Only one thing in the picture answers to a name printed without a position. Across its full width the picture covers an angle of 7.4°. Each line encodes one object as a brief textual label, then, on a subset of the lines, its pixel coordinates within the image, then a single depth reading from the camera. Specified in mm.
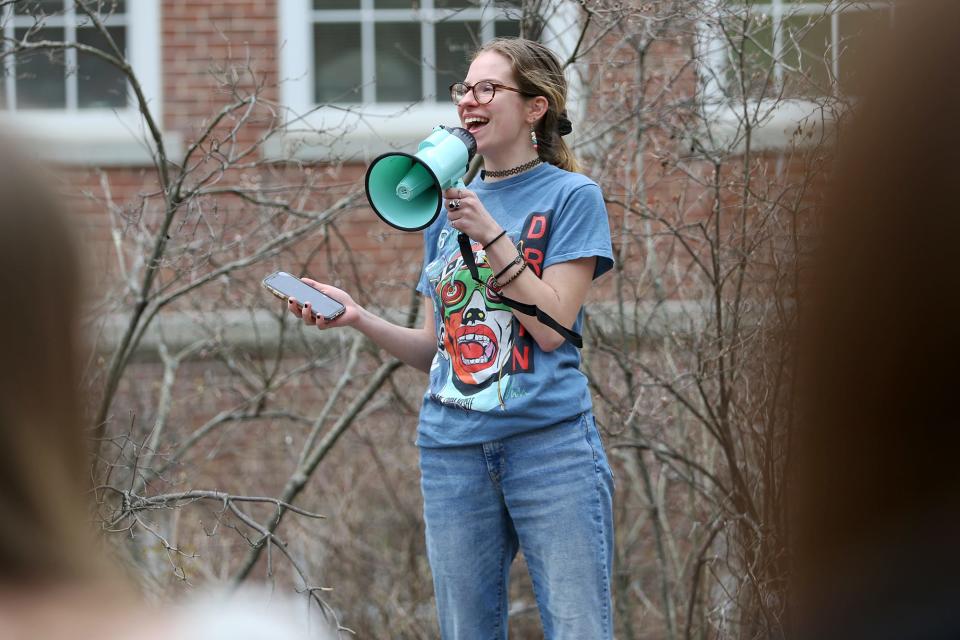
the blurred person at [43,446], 7393
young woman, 13609
